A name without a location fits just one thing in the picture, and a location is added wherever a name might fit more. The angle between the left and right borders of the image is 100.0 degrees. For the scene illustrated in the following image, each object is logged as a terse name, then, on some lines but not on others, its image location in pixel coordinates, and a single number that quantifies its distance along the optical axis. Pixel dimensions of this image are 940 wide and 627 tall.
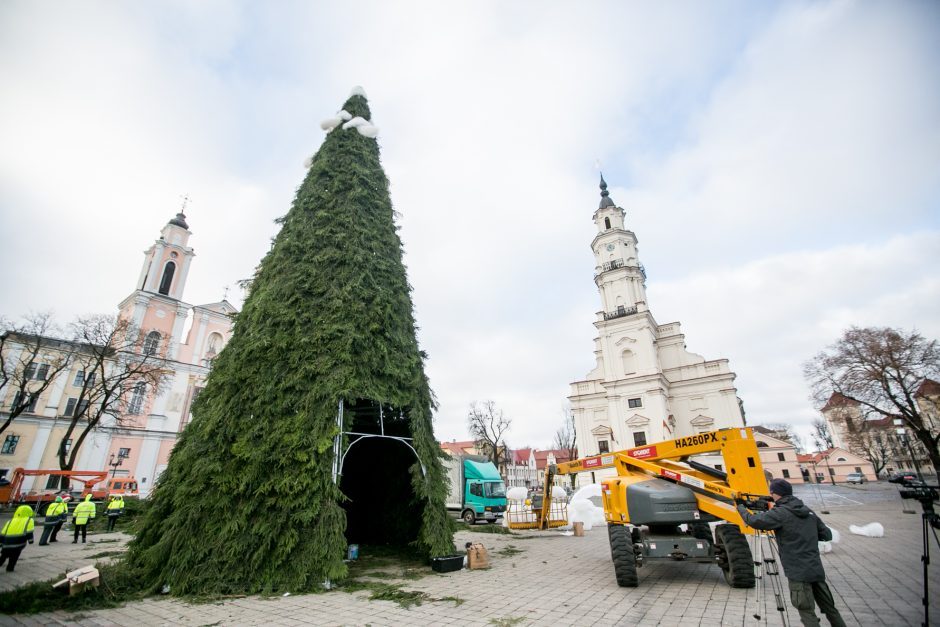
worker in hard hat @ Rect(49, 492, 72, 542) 12.39
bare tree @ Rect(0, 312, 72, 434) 26.70
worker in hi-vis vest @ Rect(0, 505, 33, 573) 8.00
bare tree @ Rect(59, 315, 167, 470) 23.33
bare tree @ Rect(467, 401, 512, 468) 42.78
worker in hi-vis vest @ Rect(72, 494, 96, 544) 12.29
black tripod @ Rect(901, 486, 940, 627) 4.00
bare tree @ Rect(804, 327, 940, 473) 23.80
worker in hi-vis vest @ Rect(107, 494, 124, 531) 15.84
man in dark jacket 4.01
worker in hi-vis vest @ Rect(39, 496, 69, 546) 11.88
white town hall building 37.41
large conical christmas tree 6.56
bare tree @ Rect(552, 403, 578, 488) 55.48
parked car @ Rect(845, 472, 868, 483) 54.62
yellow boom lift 6.59
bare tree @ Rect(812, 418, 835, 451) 73.25
